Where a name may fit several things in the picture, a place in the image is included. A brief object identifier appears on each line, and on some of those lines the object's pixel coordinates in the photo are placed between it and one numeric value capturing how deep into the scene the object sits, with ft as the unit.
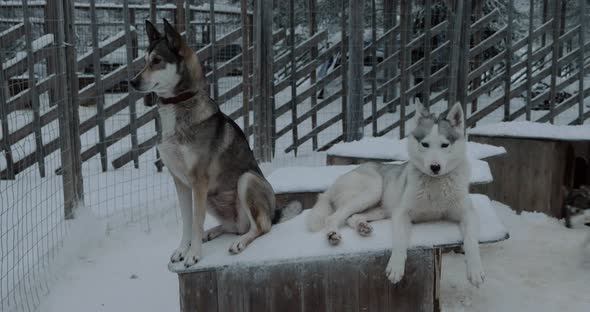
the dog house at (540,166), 17.74
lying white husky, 9.43
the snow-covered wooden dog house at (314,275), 9.58
